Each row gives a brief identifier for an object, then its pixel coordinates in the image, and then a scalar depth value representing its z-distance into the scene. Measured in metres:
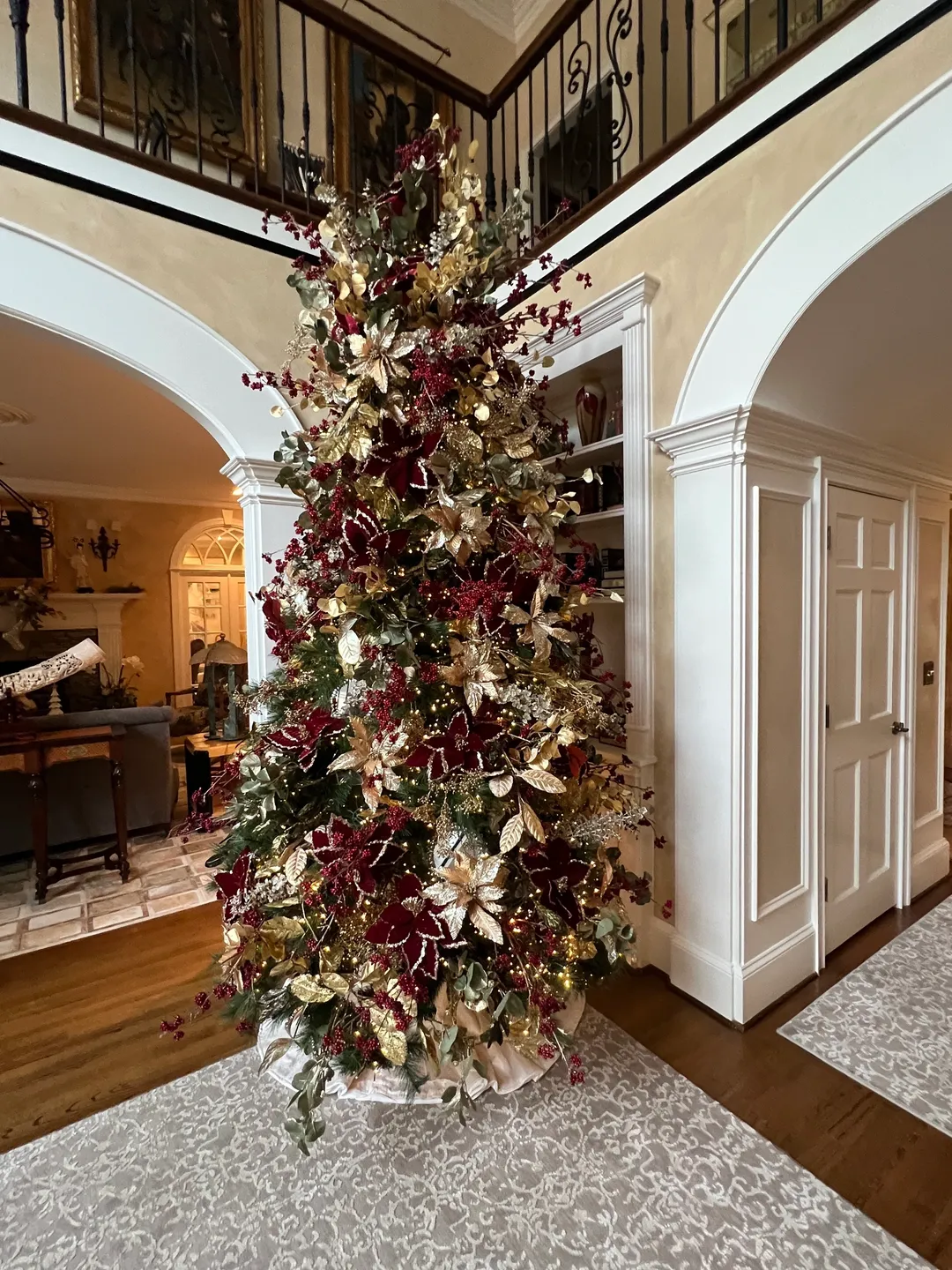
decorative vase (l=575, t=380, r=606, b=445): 2.53
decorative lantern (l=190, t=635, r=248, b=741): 4.03
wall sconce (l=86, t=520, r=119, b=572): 6.12
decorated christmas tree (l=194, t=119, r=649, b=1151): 1.35
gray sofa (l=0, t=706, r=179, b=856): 3.42
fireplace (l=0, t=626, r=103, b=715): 5.36
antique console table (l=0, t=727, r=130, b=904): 3.02
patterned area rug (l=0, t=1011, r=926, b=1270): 1.31
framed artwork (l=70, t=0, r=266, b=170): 2.75
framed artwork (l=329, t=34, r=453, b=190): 3.31
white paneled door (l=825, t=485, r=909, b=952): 2.37
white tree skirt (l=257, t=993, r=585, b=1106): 1.69
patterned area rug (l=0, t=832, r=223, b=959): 2.75
